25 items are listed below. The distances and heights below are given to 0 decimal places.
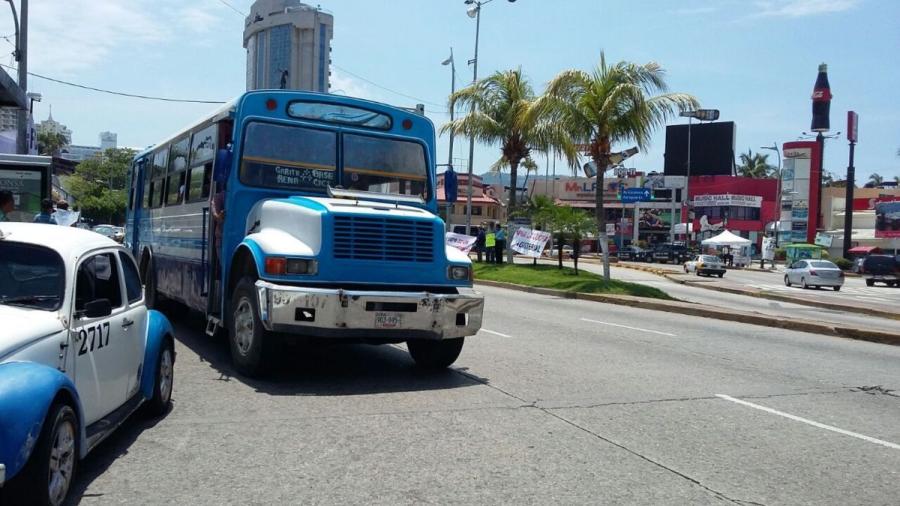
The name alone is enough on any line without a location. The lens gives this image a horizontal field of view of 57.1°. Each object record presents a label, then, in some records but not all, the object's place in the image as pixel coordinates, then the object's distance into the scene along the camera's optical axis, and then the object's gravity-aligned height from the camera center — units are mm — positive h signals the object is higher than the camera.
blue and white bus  7820 -38
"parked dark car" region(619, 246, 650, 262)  64938 -1080
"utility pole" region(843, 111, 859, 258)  66312 +3208
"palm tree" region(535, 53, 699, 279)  24859 +4055
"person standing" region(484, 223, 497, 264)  33281 -362
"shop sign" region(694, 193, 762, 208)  79625 +4188
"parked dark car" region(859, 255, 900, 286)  43875 -1131
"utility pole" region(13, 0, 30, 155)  25359 +5309
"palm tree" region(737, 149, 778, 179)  103812 +9835
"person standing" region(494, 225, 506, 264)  32559 -302
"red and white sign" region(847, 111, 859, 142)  71375 +10520
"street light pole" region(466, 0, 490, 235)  37969 +7807
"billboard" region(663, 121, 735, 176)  79312 +9118
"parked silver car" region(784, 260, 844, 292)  38562 -1301
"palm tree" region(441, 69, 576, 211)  32812 +4791
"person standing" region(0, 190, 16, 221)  11125 +183
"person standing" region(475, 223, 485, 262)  35600 -362
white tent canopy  59219 +232
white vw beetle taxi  4028 -790
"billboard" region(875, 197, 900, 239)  66625 +2629
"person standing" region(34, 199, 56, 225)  12731 +81
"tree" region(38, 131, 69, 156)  101938 +9734
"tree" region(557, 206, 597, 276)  27703 +450
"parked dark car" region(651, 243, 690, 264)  64125 -940
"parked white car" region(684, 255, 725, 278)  45594 -1268
